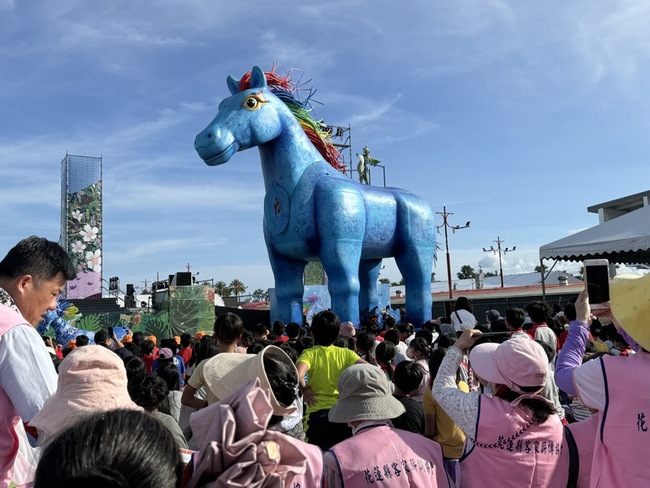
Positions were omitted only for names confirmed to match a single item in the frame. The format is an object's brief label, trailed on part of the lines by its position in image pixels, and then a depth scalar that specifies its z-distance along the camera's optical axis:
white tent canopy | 9.10
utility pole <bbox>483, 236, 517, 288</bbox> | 42.06
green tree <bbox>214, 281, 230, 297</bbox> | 60.00
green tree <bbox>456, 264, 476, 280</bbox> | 67.55
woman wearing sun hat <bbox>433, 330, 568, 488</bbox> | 2.15
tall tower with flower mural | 26.36
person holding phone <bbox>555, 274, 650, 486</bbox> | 1.94
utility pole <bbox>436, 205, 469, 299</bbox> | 30.08
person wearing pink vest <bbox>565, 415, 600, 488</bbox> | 2.29
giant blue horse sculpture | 9.33
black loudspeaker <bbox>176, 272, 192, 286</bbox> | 19.16
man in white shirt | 1.80
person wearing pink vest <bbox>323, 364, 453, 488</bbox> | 1.96
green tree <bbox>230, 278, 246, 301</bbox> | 59.56
